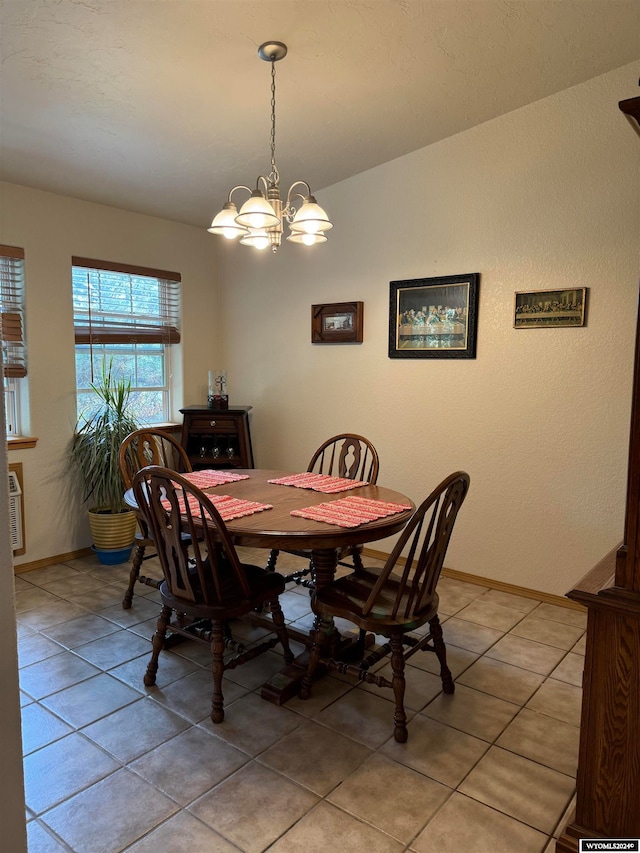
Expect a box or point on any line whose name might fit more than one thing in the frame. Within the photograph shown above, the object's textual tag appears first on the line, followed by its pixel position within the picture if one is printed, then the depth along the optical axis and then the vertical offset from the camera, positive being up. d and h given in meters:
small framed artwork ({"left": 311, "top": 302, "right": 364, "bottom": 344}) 4.02 +0.38
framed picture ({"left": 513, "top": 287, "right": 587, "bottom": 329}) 3.13 +0.39
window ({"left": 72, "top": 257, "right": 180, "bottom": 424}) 3.99 +0.35
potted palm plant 3.80 -0.65
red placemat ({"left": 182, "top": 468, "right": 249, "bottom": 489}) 2.94 -0.55
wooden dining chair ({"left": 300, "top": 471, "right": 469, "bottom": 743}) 2.08 -0.88
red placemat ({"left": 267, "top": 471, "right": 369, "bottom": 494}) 2.89 -0.56
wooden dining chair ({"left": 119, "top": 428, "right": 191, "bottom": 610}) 3.07 -0.54
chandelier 2.29 +0.64
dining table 2.14 -0.57
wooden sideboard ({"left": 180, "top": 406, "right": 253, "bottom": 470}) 4.30 -0.43
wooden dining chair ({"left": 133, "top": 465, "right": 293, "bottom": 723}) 2.15 -0.85
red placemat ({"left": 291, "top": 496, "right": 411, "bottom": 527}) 2.28 -0.56
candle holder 4.45 -0.13
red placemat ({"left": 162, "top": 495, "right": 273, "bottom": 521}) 2.34 -0.56
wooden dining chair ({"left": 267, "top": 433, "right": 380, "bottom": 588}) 3.04 -0.54
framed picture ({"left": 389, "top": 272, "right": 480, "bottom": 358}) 3.53 +0.38
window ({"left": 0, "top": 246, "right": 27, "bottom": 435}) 3.53 +0.35
